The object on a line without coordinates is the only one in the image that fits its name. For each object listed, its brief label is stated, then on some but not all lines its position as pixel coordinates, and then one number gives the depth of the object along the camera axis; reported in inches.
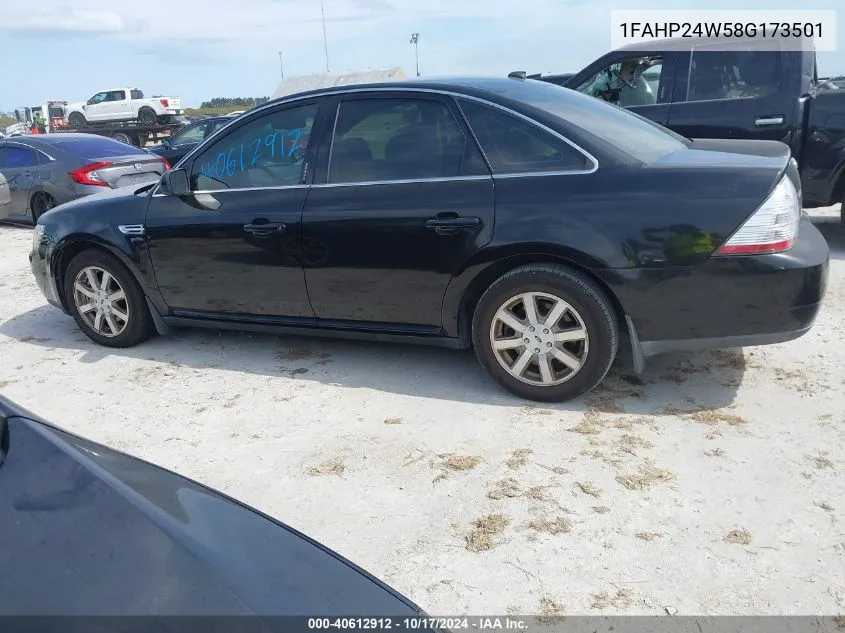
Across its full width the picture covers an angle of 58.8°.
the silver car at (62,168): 386.0
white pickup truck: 1293.1
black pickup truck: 257.9
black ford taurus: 137.9
